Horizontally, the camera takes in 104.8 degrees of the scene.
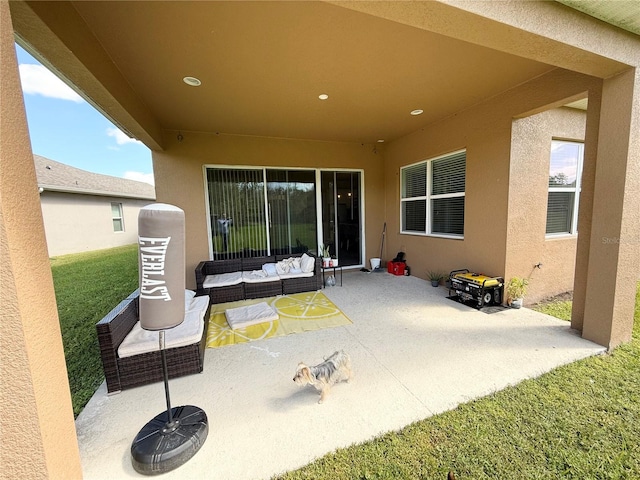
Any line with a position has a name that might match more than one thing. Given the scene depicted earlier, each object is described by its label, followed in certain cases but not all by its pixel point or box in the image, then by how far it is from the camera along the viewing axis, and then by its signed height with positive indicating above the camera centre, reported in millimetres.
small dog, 1899 -1278
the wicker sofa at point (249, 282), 4242 -1192
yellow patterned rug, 3096 -1476
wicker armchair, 2080 -1265
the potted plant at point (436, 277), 4828 -1304
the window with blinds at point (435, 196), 4520 +313
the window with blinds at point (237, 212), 5215 +121
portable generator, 3654 -1199
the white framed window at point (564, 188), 3967 +312
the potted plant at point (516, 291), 3656 -1220
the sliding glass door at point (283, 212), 5281 +88
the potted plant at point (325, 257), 5305 -934
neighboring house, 9500 +554
